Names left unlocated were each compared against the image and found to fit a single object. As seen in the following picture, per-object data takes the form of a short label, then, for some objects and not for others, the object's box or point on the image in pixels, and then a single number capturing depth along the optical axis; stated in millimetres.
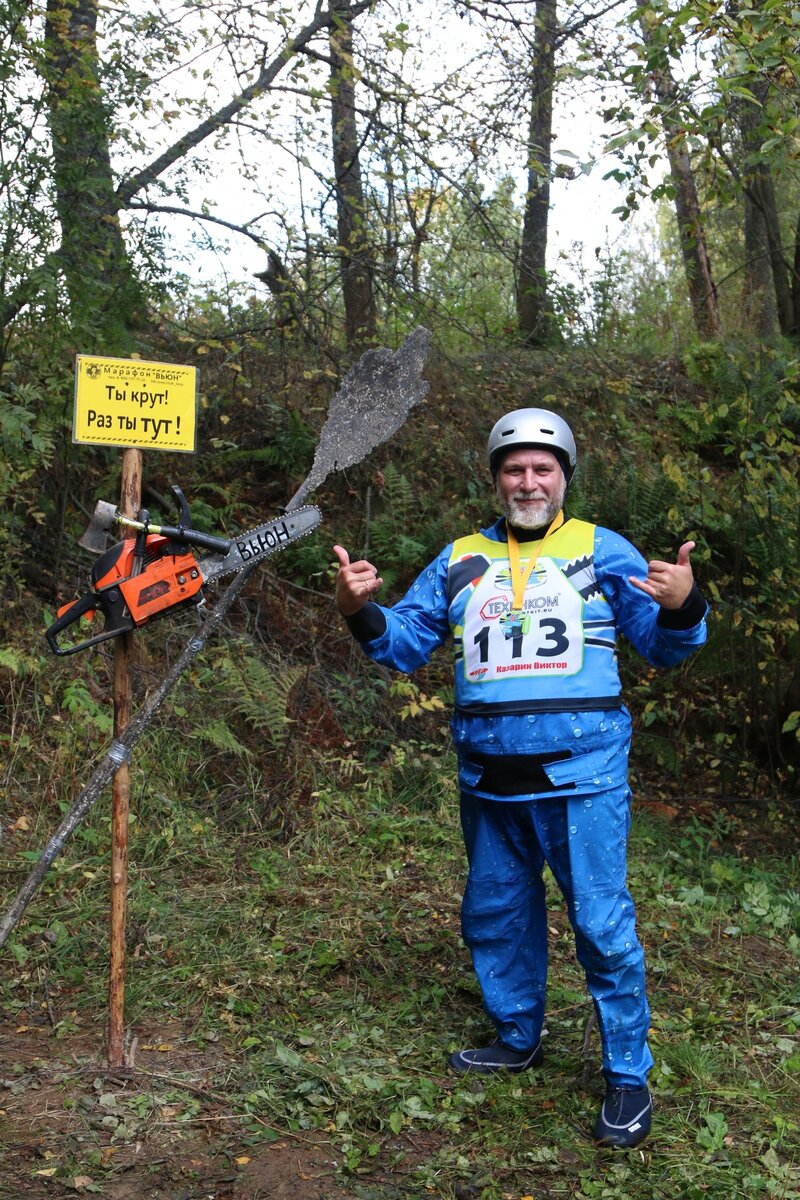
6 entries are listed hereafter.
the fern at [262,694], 5941
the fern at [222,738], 5695
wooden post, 3590
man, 3361
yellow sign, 3621
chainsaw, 3416
